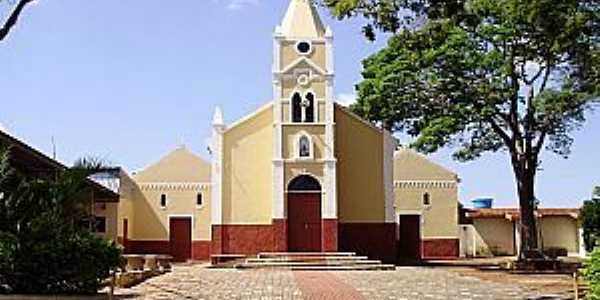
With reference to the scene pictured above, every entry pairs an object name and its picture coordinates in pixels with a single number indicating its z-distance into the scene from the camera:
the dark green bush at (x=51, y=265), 16.03
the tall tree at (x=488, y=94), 30.52
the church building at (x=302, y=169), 36.16
